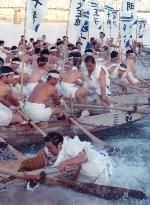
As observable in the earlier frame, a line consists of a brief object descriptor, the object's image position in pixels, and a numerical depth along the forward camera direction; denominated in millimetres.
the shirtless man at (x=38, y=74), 10311
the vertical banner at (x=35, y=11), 9906
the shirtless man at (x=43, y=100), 8672
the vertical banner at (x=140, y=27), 22656
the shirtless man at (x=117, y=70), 12445
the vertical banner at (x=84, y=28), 14078
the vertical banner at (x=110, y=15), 20638
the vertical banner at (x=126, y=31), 14219
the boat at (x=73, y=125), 8438
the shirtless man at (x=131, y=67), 12961
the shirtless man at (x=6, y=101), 8453
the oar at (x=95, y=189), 5969
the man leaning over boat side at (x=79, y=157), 6217
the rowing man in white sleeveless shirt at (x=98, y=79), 9930
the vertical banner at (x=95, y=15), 16938
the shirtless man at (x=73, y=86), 10216
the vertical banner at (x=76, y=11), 13805
